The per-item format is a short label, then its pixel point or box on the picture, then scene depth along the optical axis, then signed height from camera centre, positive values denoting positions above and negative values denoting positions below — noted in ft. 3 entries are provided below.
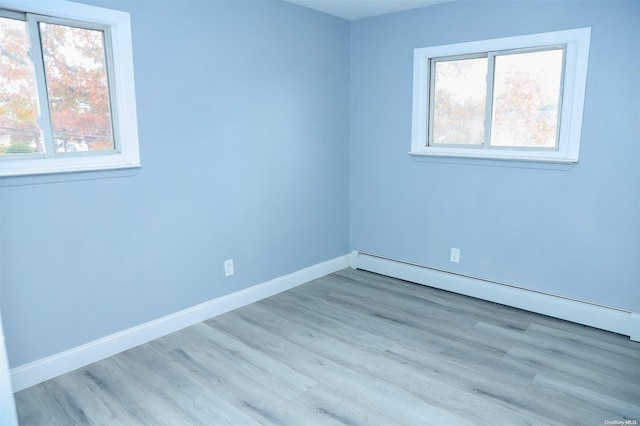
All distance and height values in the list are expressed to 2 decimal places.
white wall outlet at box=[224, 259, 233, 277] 10.95 -3.16
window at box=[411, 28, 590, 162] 9.73 +1.11
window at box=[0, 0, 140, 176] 7.45 +1.02
